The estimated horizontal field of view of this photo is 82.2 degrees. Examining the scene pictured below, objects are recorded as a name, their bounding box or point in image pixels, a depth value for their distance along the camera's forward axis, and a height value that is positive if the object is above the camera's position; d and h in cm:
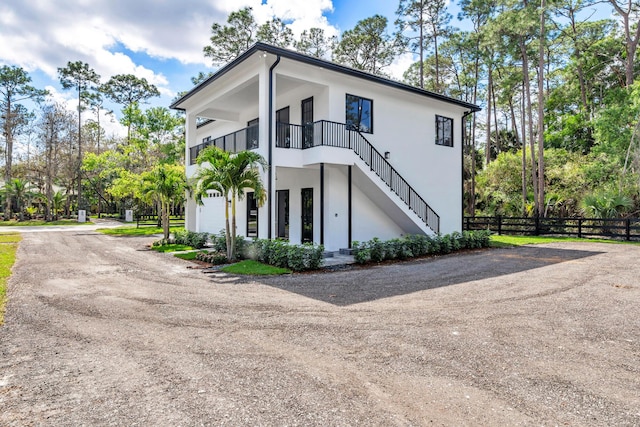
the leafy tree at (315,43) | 3234 +1538
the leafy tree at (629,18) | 2175 +1186
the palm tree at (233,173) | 1090 +131
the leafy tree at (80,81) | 3673 +1405
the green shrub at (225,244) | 1200 -98
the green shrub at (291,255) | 1005 -111
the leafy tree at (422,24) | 2886 +1545
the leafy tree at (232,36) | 3048 +1516
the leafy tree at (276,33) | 3116 +1589
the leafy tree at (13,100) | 3525 +1161
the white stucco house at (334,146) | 1204 +265
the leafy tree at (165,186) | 1606 +134
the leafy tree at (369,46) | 3041 +1439
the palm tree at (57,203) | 3509 +136
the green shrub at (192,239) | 1520 -95
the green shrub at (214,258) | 1130 -131
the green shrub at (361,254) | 1098 -116
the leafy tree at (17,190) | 3331 +246
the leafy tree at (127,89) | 3931 +1396
